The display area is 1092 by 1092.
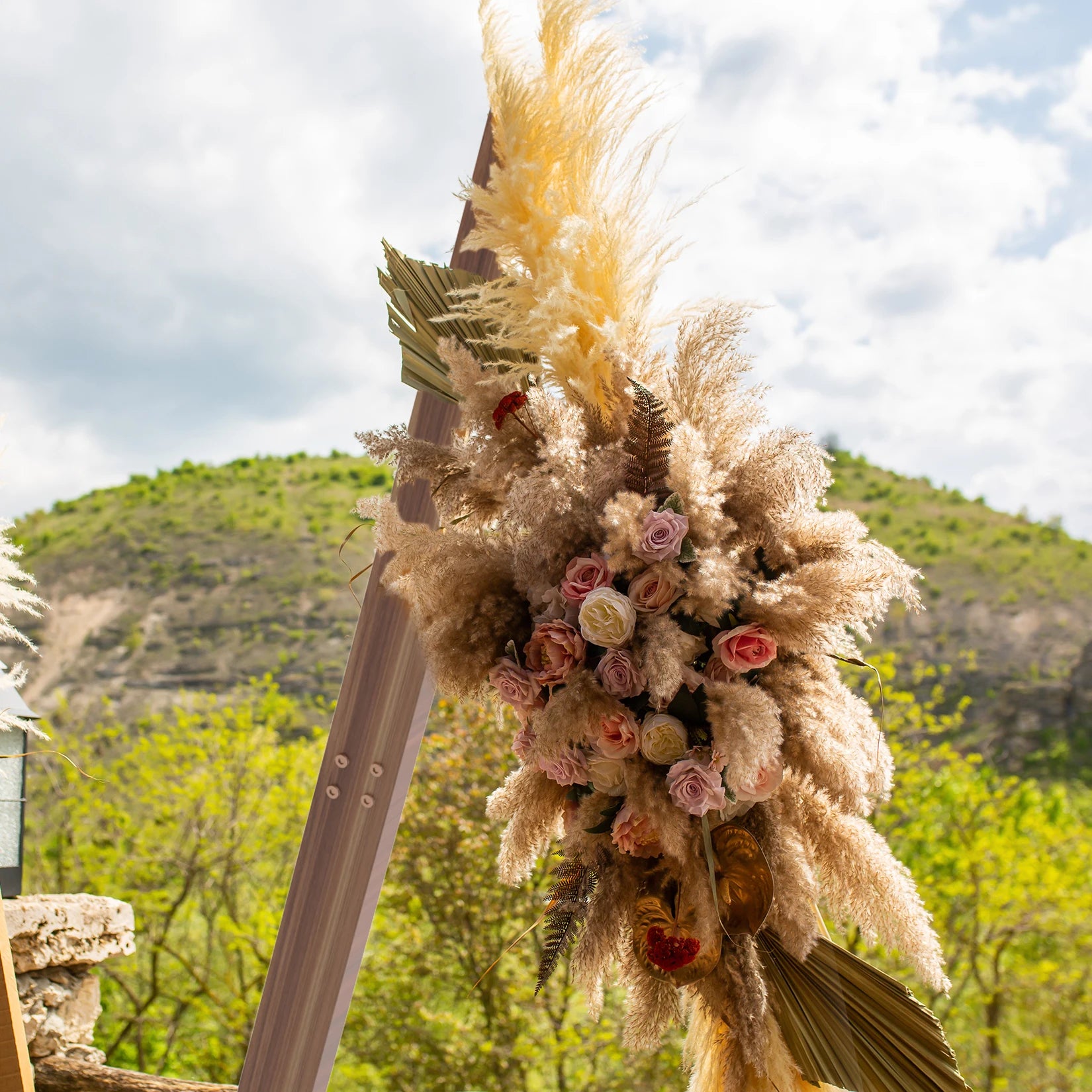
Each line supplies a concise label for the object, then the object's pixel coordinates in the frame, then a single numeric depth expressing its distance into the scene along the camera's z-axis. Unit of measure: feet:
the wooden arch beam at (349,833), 4.19
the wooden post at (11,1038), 3.69
